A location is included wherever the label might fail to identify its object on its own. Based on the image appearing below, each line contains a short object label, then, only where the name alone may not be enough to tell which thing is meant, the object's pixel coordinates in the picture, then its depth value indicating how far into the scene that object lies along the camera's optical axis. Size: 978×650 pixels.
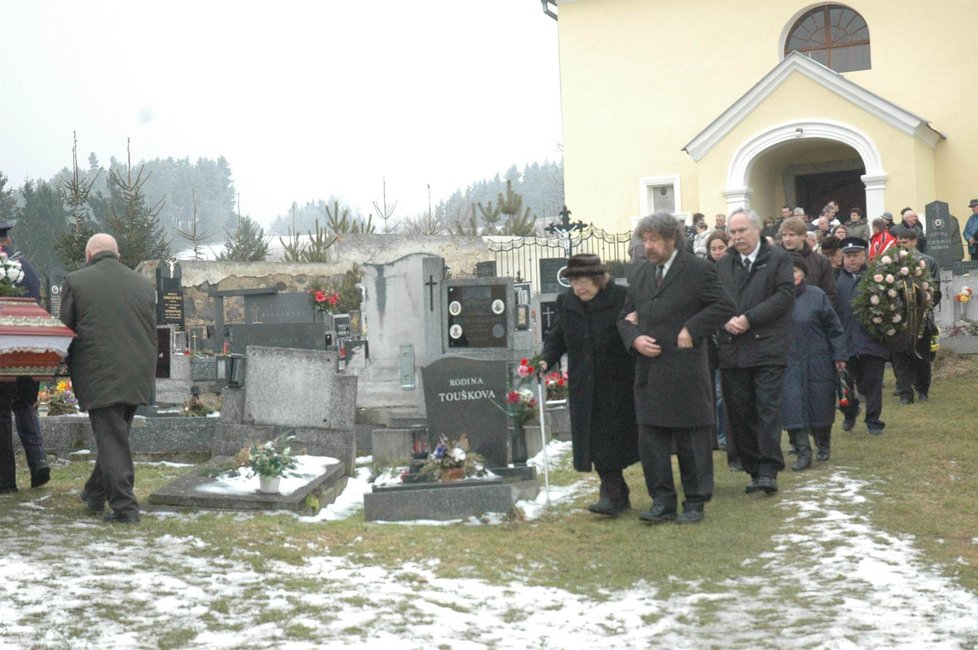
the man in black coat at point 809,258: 9.84
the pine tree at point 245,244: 45.97
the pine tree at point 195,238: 42.28
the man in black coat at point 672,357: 7.66
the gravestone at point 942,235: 18.98
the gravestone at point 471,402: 9.81
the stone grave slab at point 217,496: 8.81
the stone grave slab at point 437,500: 8.56
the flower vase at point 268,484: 8.98
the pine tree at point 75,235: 30.41
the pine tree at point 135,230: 34.78
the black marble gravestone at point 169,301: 20.05
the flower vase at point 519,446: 10.58
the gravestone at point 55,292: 23.16
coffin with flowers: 7.87
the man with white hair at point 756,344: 8.52
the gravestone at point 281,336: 14.56
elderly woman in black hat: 8.16
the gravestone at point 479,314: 12.59
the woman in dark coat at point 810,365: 9.28
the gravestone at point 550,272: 18.67
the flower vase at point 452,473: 8.97
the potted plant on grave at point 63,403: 12.71
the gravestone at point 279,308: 18.38
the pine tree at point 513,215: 37.34
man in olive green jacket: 7.89
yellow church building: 25.14
